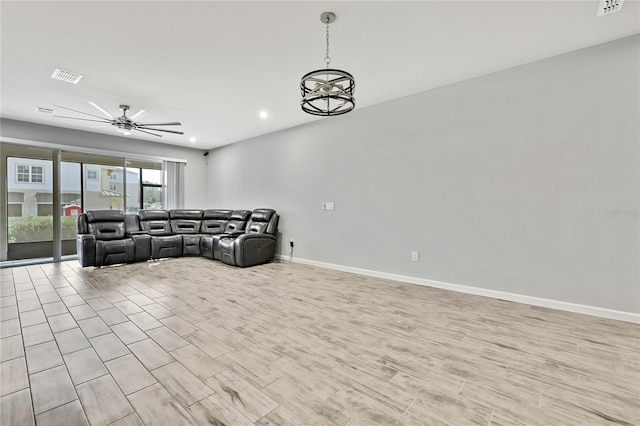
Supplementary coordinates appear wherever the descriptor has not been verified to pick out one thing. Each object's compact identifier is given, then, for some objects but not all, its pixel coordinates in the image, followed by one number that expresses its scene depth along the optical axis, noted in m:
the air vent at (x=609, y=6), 2.19
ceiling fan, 4.29
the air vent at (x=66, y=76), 3.25
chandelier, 2.27
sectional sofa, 5.04
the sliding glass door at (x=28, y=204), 5.16
